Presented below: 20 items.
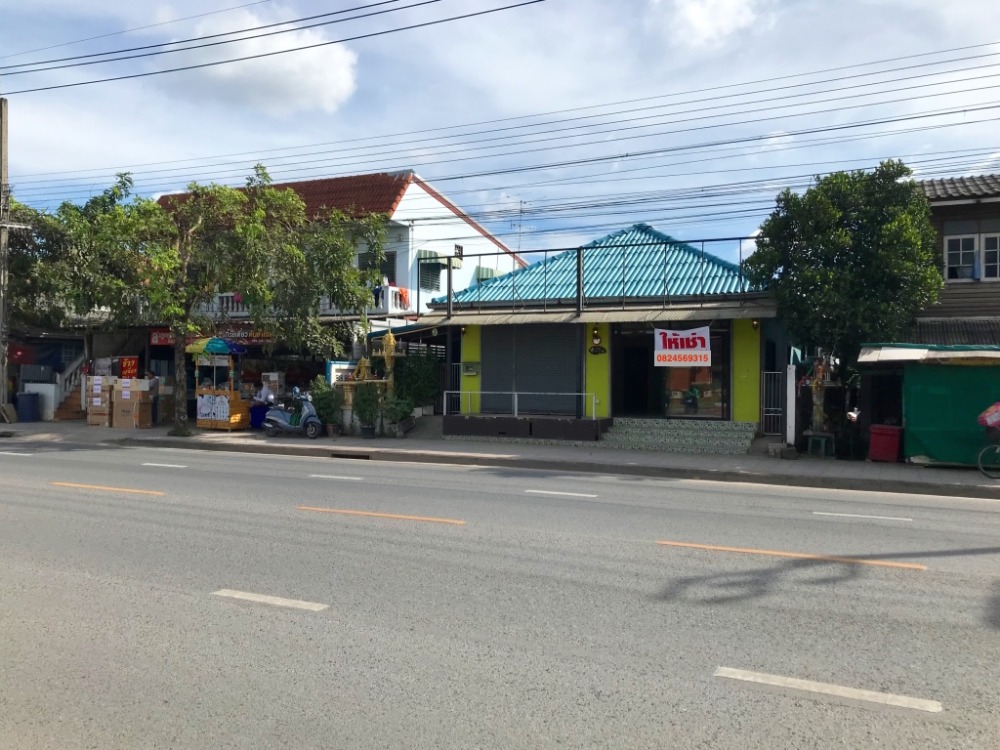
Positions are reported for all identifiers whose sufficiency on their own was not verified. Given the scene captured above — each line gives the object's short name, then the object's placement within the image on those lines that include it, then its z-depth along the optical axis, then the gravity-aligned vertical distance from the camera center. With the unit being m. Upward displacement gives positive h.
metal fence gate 19.34 -0.50
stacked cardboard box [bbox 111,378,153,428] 23.81 -0.55
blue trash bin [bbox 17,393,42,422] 26.08 -0.68
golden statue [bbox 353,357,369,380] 21.69 +0.43
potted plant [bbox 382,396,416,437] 21.17 -0.77
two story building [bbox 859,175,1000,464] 14.93 +0.56
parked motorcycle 21.00 -0.91
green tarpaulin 14.90 -0.47
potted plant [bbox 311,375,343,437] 21.41 -0.56
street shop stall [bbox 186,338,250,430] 22.64 -0.28
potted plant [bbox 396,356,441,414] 23.94 +0.17
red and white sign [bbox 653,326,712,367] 19.17 +0.87
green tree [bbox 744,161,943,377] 16.00 +2.53
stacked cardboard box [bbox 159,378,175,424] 24.91 -0.48
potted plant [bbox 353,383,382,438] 21.11 -0.61
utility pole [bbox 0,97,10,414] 23.55 +5.05
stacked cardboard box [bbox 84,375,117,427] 24.34 -0.43
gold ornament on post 21.53 +0.85
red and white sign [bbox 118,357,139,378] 25.06 +0.58
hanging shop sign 23.13 +1.48
